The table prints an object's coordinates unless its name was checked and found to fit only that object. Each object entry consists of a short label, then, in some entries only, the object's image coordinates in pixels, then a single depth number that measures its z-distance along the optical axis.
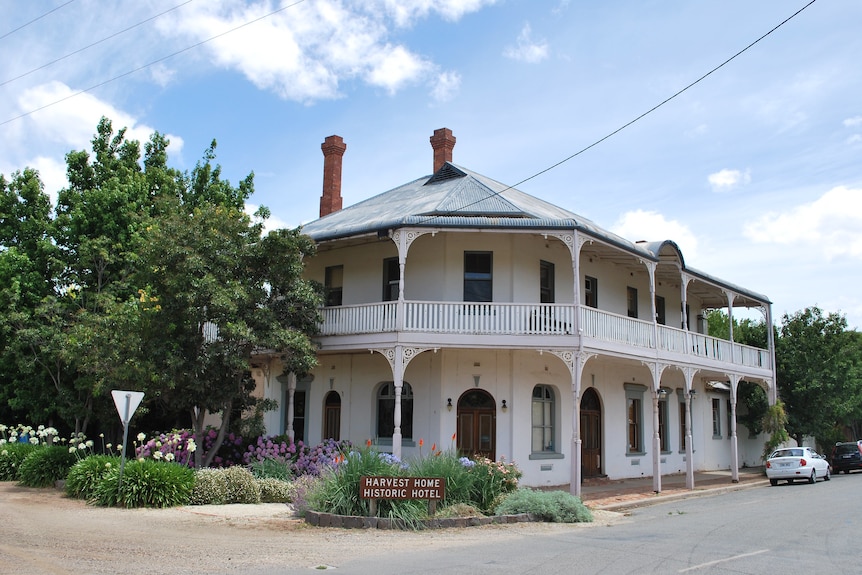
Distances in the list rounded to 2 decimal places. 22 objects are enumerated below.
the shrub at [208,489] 15.09
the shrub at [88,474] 15.38
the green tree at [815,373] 29.95
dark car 29.80
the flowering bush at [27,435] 18.72
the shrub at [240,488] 15.48
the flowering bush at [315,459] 17.45
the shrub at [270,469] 16.98
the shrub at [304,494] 13.05
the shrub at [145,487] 14.43
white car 23.89
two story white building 18.31
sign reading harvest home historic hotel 12.34
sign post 13.84
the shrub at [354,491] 12.40
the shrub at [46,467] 18.17
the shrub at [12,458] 19.67
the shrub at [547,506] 13.49
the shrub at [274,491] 15.86
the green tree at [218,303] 16.66
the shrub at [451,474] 13.32
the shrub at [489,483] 13.70
